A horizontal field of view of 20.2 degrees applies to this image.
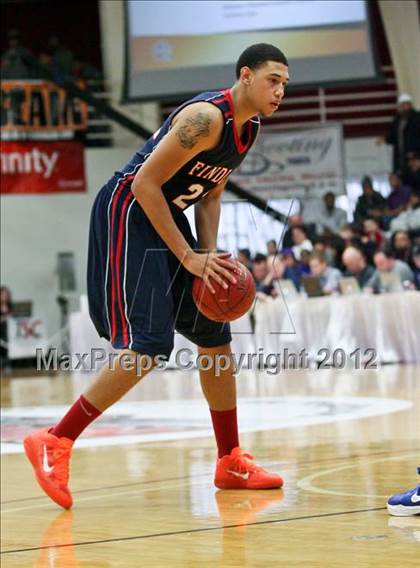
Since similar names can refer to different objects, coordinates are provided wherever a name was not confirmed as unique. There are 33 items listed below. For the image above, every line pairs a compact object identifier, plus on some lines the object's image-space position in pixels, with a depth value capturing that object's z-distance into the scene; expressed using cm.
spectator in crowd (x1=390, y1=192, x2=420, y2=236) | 1558
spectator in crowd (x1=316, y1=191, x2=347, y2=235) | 1711
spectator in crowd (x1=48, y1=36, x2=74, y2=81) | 1877
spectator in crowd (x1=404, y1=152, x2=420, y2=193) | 1714
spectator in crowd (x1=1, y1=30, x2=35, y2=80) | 1861
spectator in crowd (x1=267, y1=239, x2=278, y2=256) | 1327
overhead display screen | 1677
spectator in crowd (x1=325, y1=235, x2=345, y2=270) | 1484
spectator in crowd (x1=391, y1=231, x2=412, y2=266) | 1393
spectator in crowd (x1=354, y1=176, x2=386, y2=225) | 1645
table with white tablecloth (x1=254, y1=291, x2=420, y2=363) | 1295
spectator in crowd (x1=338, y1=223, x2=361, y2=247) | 1452
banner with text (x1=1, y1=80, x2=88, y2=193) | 1850
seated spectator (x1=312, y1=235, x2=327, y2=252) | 1479
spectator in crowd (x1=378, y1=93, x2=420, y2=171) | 1758
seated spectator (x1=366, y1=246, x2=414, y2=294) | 1327
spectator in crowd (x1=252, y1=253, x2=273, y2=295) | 1431
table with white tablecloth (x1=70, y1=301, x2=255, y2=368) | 1371
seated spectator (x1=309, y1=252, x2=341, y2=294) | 1396
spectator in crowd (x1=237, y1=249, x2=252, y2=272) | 1271
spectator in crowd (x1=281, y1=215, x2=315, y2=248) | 1576
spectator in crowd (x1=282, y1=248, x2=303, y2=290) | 1457
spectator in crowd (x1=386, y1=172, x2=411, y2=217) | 1652
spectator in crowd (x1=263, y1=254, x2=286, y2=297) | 1428
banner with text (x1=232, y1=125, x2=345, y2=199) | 1862
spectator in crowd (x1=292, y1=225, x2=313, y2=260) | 1528
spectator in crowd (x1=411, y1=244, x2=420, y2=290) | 1341
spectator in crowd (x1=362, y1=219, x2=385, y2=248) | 1485
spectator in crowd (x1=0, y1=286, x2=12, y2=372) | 1744
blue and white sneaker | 387
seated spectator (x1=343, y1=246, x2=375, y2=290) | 1380
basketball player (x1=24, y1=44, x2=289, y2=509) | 448
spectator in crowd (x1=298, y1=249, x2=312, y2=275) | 1465
